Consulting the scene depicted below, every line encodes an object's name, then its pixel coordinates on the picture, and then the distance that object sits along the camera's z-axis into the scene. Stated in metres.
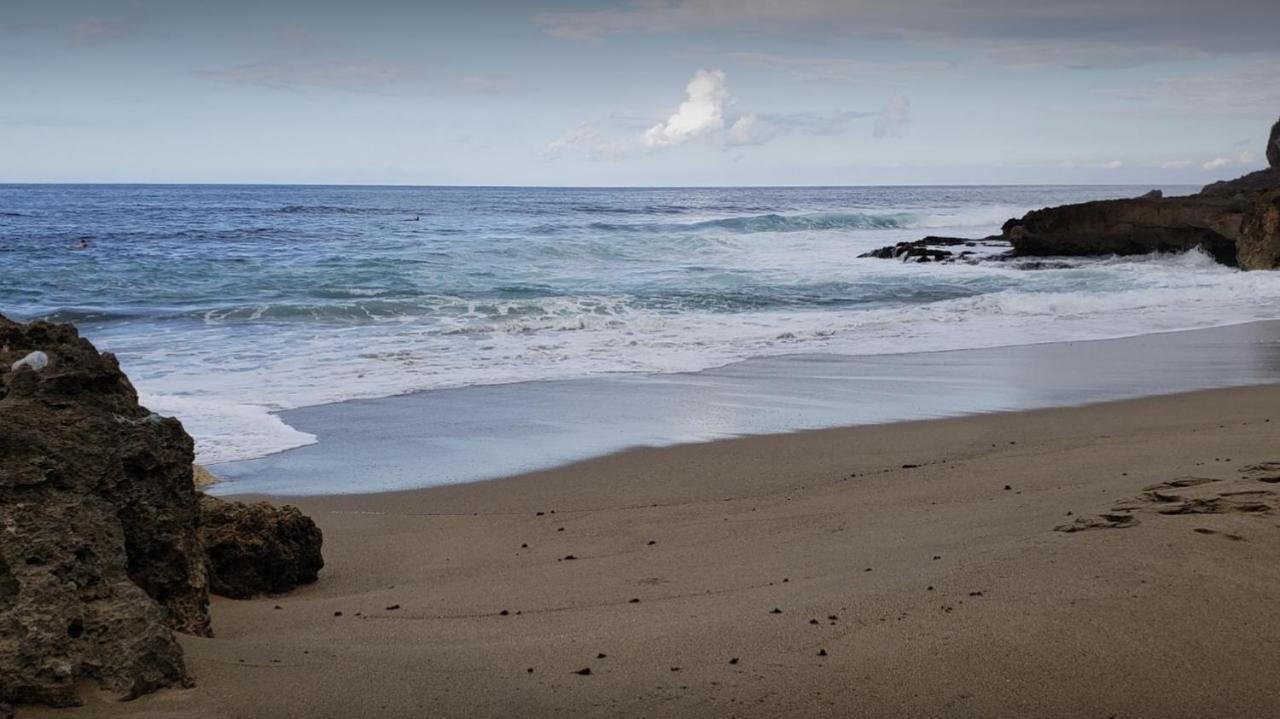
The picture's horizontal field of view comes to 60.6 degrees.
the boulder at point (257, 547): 4.71
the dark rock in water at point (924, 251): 30.02
